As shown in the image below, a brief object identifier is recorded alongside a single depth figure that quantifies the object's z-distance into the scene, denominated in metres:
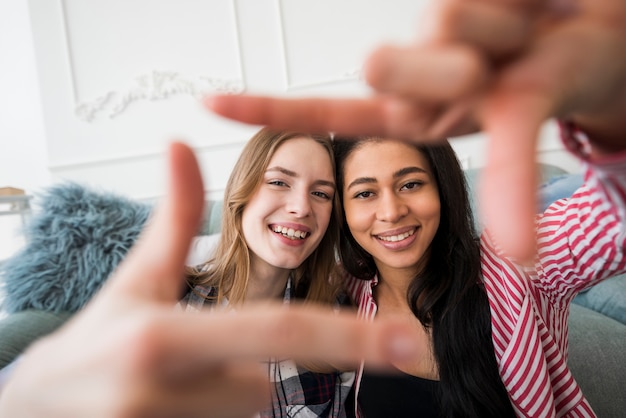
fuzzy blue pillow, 1.59
